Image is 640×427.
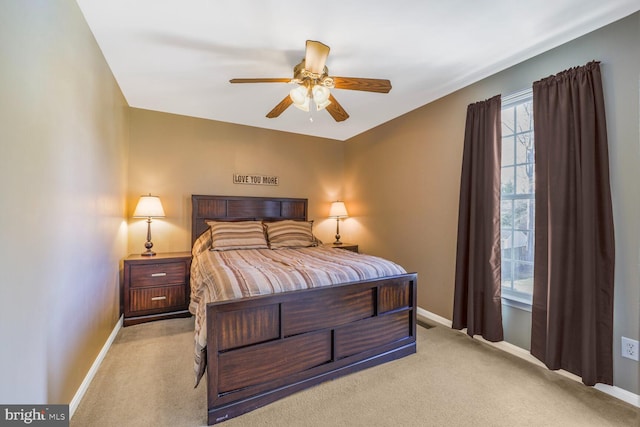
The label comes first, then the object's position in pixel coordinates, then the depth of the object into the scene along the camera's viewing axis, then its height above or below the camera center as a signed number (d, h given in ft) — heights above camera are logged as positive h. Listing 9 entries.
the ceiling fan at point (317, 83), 6.71 +3.38
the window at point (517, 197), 7.85 +0.45
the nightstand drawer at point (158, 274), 9.87 -2.51
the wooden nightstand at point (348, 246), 13.87 -1.87
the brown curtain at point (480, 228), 8.10 -0.50
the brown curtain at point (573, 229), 5.99 -0.38
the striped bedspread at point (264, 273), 5.87 -1.66
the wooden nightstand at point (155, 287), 9.75 -3.00
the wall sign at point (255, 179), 13.25 +1.51
